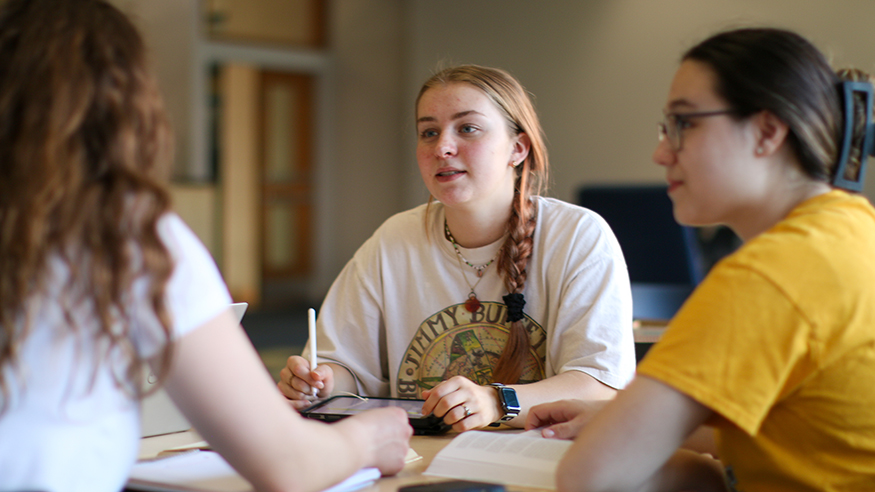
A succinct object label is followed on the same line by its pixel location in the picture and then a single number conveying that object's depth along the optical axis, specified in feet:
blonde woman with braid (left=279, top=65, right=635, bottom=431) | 5.21
